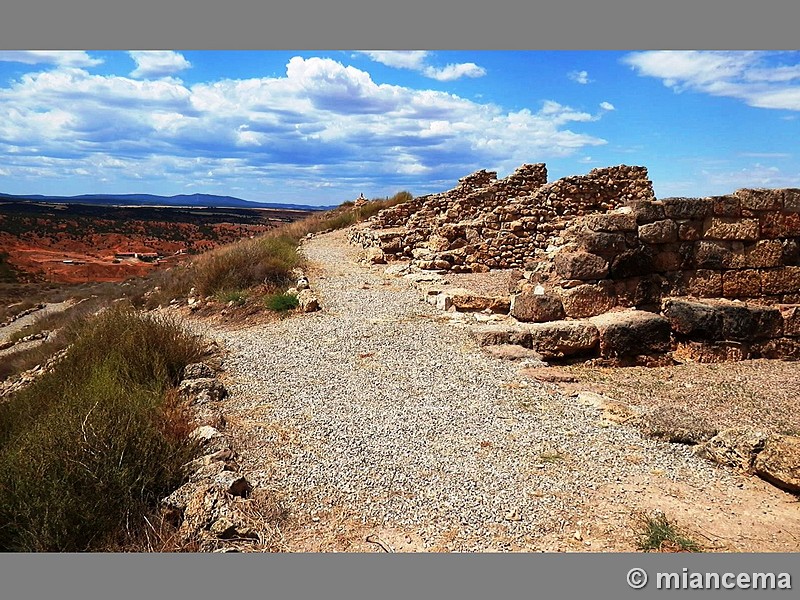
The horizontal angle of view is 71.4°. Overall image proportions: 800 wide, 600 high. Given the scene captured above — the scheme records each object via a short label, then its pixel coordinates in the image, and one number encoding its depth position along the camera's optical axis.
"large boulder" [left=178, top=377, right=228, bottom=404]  6.18
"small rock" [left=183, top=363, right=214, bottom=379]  6.86
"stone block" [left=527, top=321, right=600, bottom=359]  7.73
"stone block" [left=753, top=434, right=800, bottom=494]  4.51
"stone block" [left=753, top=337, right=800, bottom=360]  8.18
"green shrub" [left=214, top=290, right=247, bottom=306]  11.41
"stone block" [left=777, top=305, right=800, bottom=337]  8.21
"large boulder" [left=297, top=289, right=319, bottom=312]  10.50
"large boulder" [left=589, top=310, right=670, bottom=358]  7.75
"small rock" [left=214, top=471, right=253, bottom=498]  4.15
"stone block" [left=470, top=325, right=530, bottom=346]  7.99
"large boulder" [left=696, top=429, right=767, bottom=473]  4.82
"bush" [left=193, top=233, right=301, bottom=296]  12.59
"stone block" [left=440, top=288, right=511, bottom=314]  9.91
